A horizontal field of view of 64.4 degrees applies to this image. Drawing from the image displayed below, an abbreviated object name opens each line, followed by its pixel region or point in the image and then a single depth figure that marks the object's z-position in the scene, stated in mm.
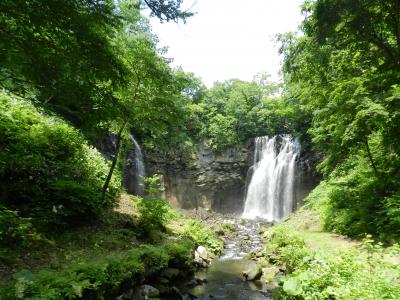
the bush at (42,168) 8758
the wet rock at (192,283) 9784
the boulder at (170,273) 9508
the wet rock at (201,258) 11784
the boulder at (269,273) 10477
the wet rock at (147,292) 7888
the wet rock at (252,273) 10492
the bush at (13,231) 6811
